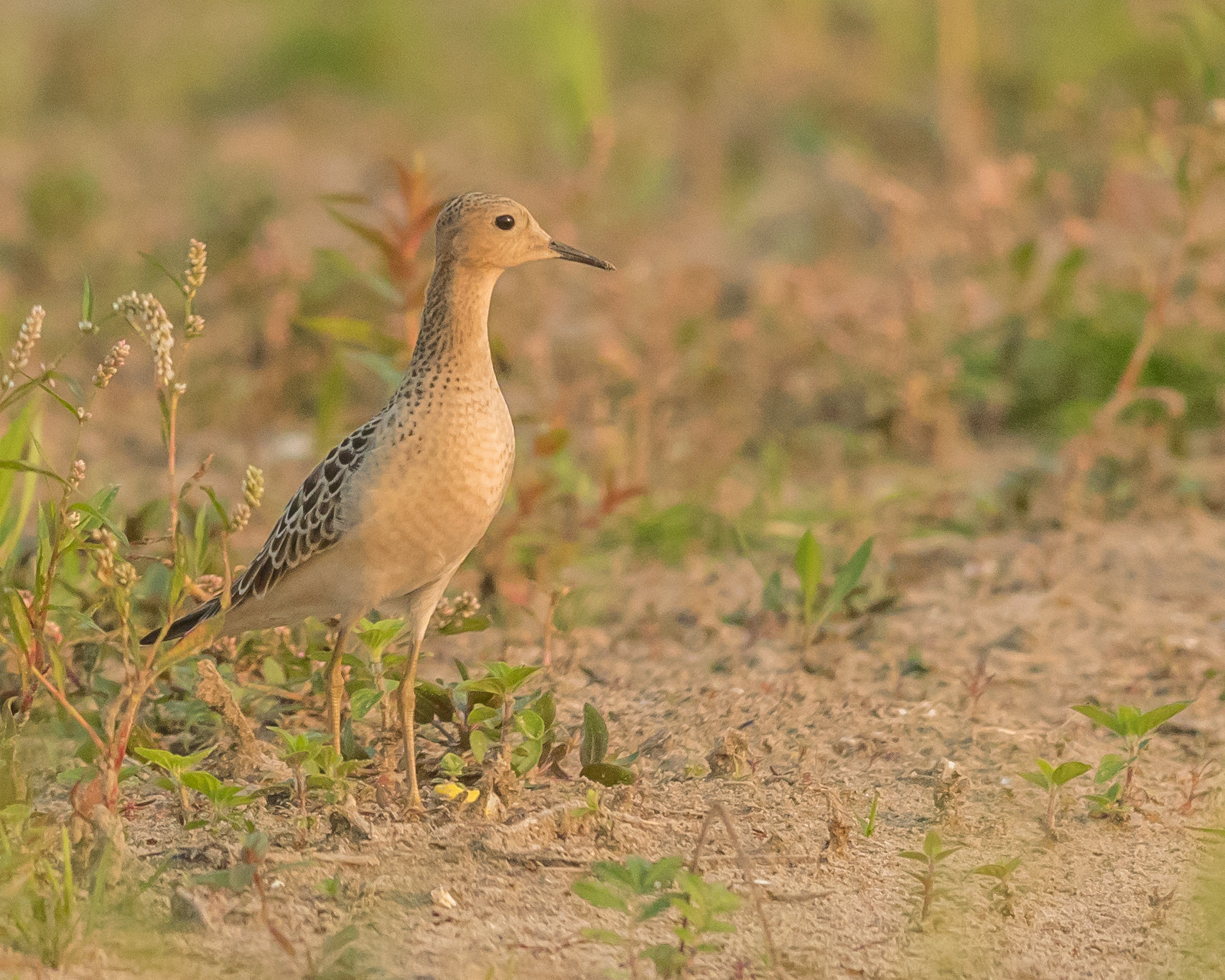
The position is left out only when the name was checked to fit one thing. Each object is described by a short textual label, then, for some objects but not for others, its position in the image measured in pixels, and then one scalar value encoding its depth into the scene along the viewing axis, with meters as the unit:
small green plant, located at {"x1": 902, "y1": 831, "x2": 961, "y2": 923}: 6.10
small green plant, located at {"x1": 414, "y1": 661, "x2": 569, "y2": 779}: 6.90
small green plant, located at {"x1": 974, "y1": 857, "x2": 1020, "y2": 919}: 6.23
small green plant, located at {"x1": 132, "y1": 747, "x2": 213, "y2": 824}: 6.45
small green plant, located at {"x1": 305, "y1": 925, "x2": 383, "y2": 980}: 5.50
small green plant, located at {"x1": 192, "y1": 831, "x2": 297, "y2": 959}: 6.00
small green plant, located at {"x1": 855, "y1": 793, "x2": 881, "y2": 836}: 6.86
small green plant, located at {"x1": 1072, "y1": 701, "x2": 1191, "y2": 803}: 6.70
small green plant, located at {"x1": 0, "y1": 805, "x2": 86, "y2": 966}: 5.55
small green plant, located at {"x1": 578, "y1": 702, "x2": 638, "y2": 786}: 7.04
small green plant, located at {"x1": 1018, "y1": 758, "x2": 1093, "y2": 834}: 6.69
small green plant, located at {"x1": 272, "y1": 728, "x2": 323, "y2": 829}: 6.49
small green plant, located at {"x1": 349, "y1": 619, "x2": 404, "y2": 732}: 7.09
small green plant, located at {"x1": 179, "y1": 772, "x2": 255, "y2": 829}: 6.33
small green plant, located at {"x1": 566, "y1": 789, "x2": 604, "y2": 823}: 6.66
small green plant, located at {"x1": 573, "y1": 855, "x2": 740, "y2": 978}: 5.59
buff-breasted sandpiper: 6.73
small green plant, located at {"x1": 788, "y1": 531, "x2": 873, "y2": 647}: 8.95
